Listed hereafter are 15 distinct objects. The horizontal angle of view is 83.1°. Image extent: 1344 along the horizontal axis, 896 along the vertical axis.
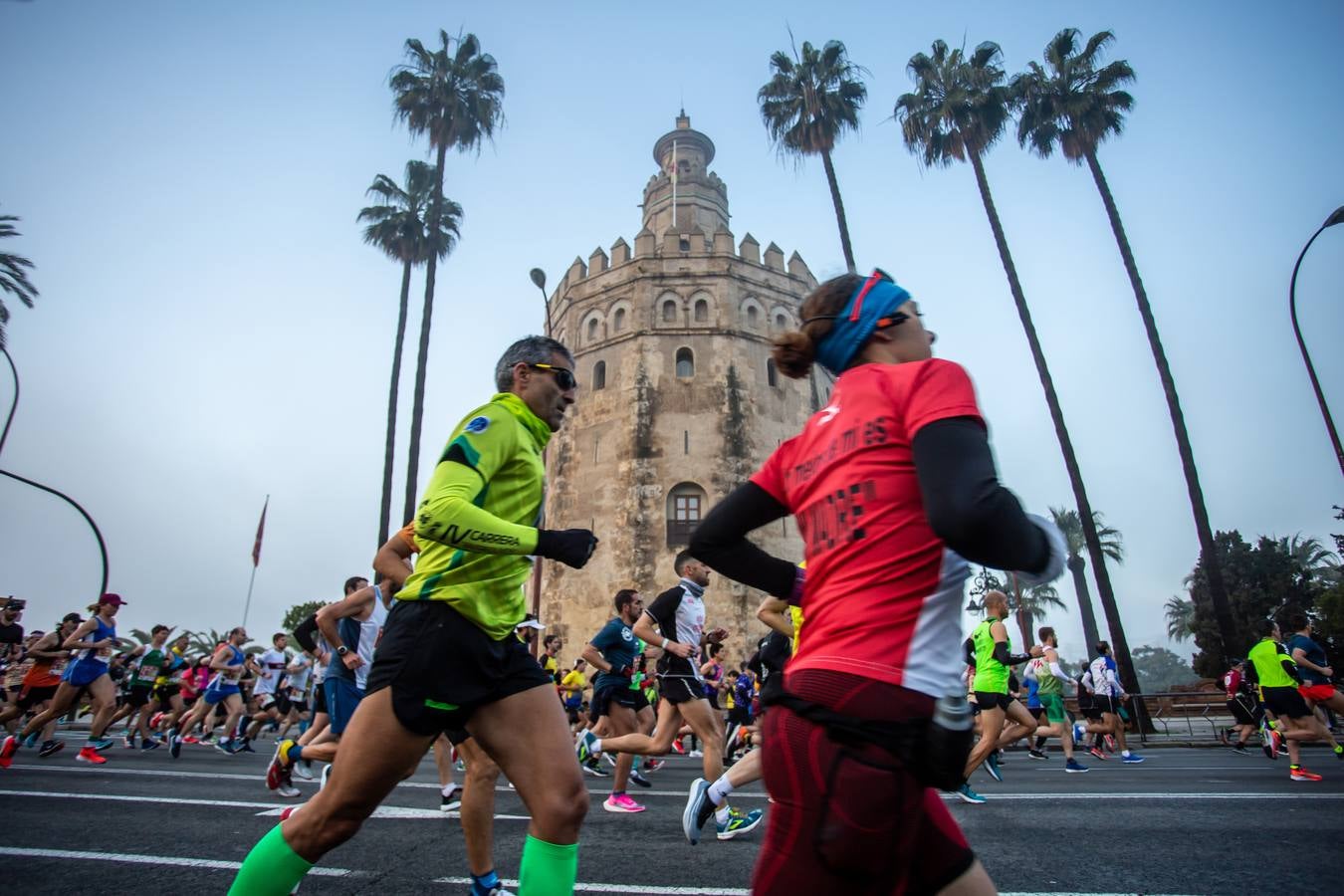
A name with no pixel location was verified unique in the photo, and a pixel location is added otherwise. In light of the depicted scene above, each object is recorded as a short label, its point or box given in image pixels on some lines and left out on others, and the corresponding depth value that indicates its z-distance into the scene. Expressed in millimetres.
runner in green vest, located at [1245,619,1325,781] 8953
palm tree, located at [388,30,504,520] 26641
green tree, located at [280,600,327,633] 52094
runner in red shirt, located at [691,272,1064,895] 1254
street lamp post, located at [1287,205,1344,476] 18172
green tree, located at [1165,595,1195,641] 67888
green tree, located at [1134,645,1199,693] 121312
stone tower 30297
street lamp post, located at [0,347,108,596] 19594
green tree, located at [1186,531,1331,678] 35531
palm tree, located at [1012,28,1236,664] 22781
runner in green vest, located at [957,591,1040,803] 7699
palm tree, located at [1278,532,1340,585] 48875
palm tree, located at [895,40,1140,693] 23267
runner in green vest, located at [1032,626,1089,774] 11984
